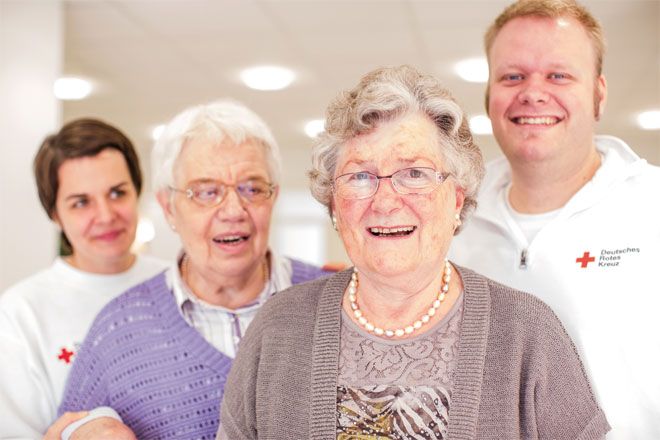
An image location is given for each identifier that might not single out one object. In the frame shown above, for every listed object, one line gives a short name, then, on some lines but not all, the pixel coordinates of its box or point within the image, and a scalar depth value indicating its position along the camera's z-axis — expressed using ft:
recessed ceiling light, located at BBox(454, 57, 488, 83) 16.87
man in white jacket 6.26
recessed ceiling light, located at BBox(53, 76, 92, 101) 18.54
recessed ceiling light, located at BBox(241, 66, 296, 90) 17.71
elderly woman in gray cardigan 5.02
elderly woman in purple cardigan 6.66
